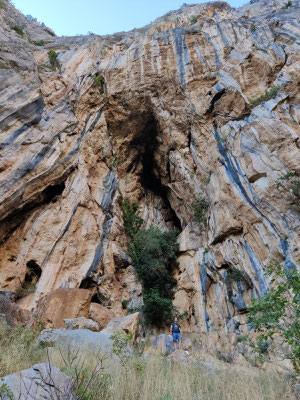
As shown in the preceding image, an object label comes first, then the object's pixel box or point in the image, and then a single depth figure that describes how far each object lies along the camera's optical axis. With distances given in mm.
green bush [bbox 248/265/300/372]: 3820
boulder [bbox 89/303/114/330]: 8734
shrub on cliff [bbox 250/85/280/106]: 12945
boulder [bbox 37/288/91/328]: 8023
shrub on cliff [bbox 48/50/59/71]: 19516
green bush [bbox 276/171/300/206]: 9587
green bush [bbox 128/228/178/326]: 12398
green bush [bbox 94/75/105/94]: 17438
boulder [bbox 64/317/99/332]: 7340
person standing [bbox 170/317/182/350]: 8406
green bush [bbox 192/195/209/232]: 14639
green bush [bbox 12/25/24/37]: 22188
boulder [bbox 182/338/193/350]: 8957
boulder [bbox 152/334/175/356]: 7718
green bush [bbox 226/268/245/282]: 10761
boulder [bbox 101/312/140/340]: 7363
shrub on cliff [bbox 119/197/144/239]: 16405
